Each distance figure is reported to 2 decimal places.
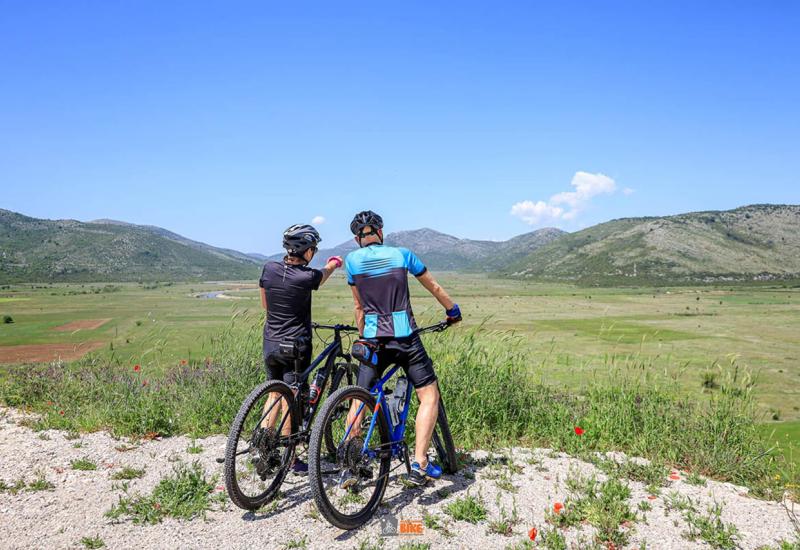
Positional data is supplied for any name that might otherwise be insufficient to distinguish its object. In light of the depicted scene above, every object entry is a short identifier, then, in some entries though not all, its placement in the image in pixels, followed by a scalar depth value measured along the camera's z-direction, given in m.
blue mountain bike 4.28
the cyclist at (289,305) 5.34
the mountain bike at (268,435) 4.59
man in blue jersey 4.83
